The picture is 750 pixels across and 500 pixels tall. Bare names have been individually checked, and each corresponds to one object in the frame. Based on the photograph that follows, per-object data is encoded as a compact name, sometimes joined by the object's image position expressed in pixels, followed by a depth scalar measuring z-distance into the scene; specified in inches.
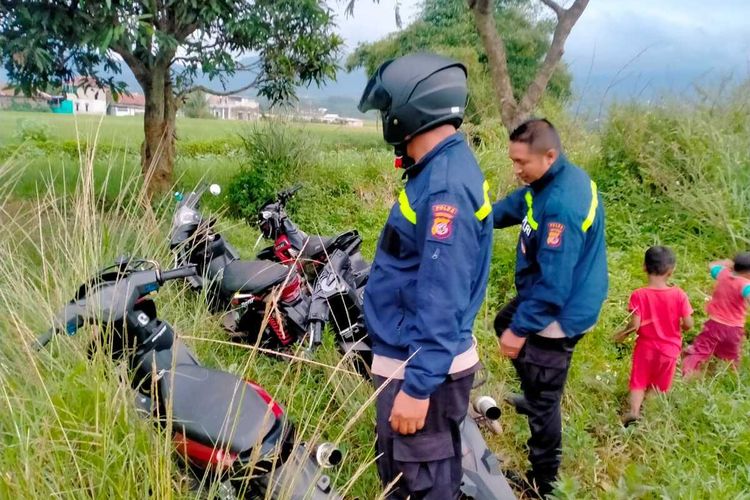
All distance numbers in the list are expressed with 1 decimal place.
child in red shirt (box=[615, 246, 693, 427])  122.0
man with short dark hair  91.4
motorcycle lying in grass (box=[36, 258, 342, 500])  70.5
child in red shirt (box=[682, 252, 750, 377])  131.2
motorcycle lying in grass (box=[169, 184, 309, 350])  114.3
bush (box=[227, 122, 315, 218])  279.3
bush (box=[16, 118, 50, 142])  529.6
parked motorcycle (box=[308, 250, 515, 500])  92.4
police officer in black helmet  66.8
